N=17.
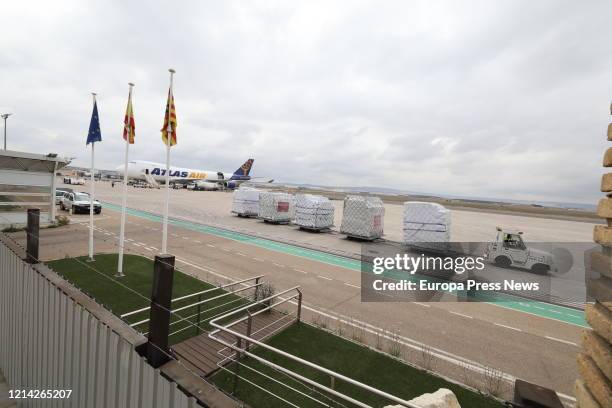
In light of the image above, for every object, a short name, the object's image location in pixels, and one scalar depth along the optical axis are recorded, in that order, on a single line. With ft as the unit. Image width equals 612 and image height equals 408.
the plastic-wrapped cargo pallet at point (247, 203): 121.39
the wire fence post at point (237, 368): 22.41
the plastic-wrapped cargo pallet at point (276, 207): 108.88
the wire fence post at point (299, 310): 32.60
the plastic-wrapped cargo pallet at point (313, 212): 96.78
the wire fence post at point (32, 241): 20.74
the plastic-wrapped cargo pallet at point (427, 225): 65.16
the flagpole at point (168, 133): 36.14
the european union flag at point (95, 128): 45.83
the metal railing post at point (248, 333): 24.74
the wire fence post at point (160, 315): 11.72
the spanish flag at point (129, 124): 42.35
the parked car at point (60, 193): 110.29
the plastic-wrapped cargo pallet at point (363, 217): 82.74
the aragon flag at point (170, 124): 36.81
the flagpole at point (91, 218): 45.78
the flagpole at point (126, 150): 42.53
